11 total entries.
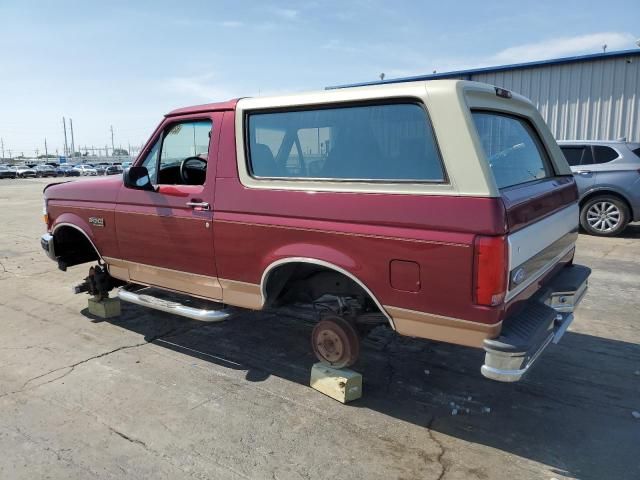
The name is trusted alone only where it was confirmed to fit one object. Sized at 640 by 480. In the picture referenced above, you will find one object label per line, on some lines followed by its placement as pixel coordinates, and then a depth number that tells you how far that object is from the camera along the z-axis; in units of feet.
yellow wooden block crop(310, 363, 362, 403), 11.32
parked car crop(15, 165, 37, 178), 158.61
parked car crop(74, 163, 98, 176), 176.38
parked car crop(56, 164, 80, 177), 172.32
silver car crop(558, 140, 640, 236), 29.94
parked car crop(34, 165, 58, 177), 166.81
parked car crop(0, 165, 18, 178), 153.07
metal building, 40.09
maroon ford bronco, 8.96
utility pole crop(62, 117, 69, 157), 352.90
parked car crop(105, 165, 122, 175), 158.26
